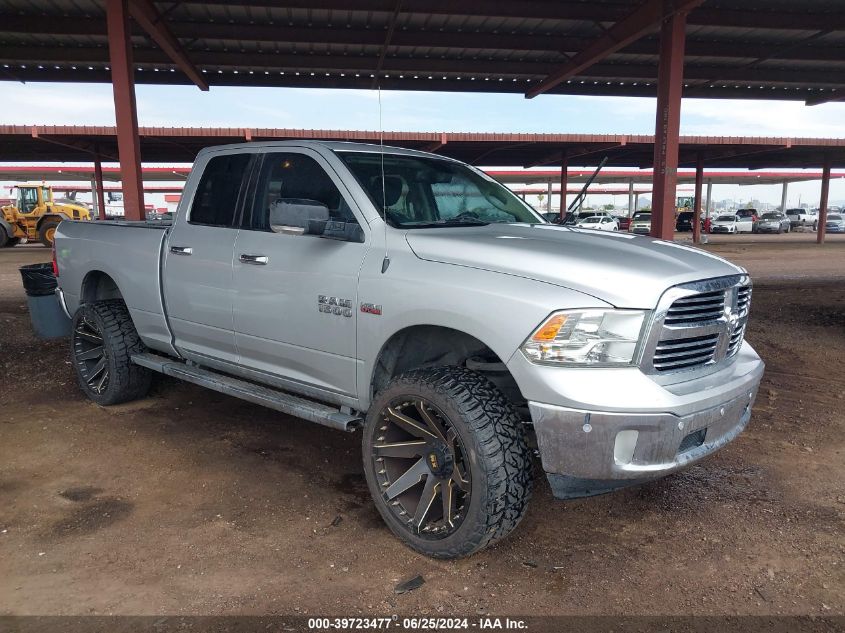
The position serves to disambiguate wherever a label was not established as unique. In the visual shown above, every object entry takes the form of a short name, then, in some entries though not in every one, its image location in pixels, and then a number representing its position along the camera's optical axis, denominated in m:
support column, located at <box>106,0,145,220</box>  9.37
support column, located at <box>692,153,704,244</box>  28.20
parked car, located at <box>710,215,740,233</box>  43.12
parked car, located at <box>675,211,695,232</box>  42.22
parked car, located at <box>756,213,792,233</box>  43.34
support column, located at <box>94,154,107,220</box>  25.91
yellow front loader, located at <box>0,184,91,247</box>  27.11
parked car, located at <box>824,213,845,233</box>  44.62
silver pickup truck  2.50
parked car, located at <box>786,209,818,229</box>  48.94
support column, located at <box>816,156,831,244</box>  30.10
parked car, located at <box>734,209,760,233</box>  43.84
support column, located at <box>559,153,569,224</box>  25.66
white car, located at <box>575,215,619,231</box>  38.69
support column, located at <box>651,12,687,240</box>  10.16
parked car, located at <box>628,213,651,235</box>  37.69
